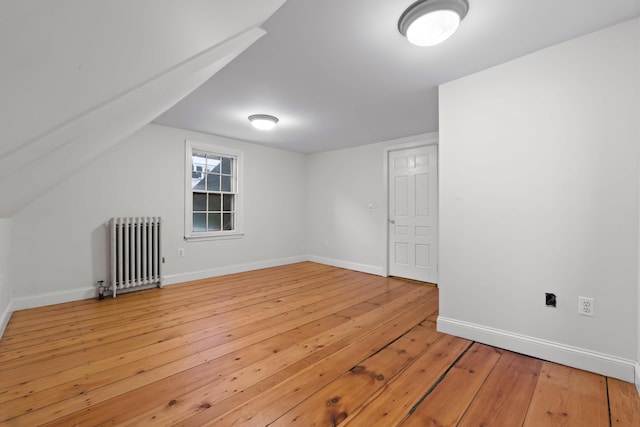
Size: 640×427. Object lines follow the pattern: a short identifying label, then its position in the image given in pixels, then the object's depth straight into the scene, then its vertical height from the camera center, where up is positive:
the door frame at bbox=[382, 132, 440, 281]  4.55 +0.56
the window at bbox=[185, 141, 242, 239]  4.31 +0.34
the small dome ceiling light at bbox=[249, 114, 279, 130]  3.55 +1.18
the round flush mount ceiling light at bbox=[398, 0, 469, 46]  1.59 +1.15
